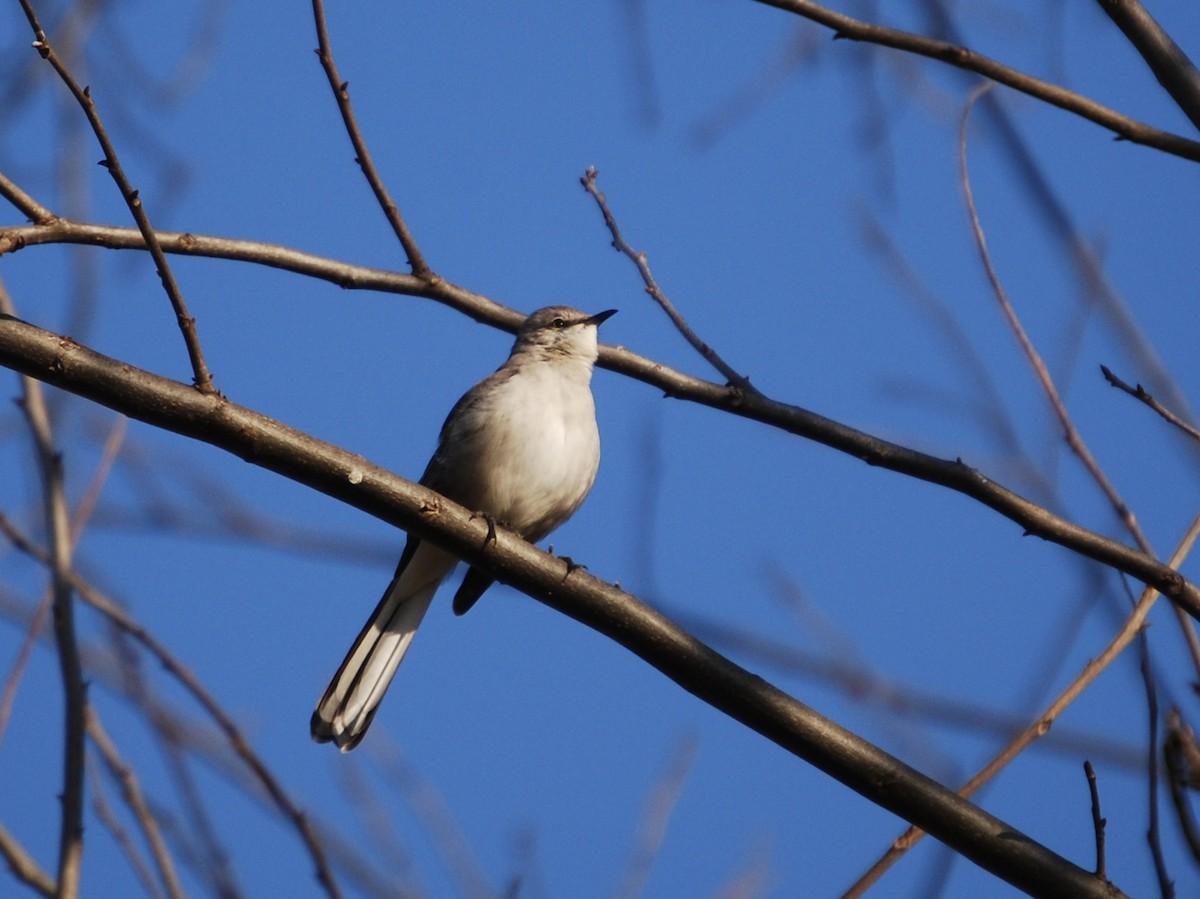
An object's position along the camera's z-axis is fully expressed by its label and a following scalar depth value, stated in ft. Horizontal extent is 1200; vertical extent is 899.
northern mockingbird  34.65
